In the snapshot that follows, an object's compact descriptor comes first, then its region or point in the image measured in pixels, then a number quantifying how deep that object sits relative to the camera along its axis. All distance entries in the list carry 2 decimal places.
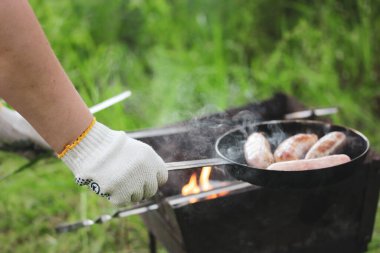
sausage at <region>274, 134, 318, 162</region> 1.99
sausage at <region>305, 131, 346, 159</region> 2.00
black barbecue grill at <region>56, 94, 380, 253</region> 2.05
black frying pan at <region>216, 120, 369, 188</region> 1.74
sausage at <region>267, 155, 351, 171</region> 1.77
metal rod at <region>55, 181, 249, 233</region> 2.02
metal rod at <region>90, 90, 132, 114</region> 2.39
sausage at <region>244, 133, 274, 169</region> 1.91
